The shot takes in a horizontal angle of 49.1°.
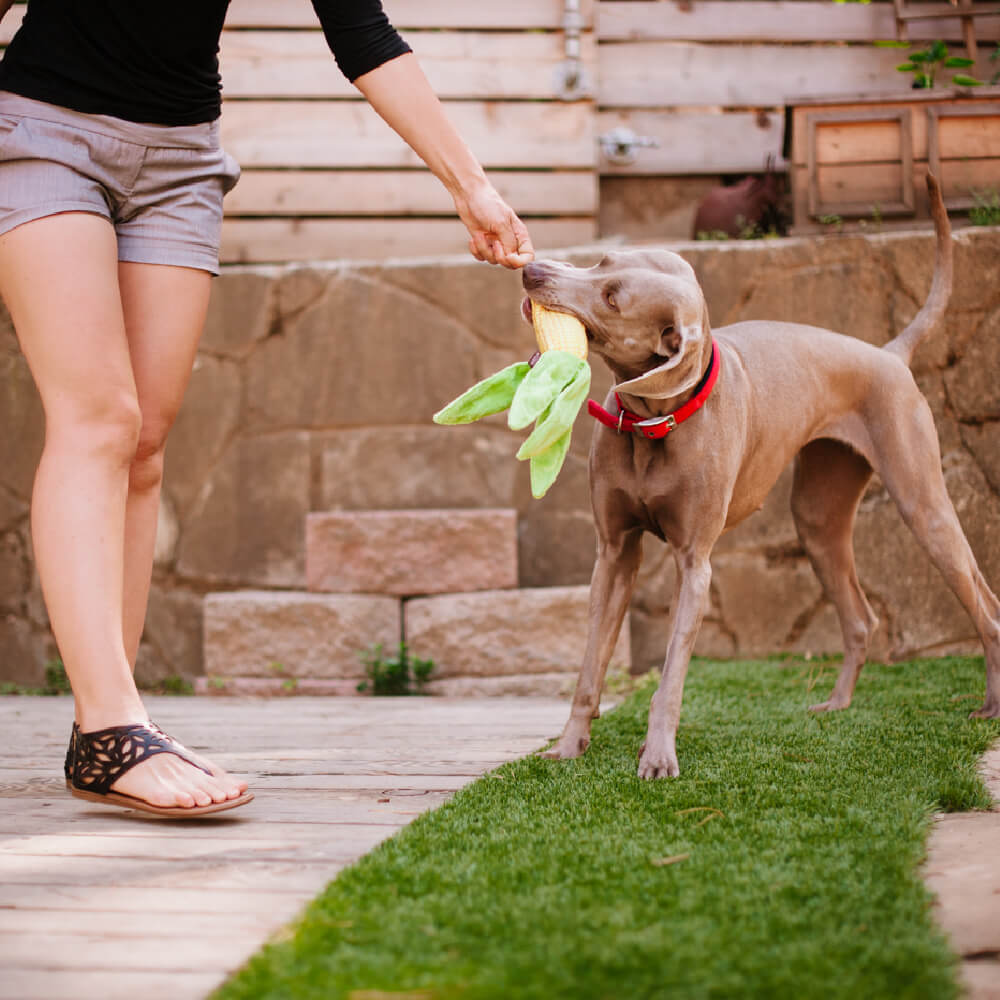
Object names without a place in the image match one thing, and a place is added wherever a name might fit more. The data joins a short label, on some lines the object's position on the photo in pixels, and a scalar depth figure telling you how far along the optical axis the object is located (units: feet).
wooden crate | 14.75
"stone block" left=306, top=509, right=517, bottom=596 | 13.94
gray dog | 7.68
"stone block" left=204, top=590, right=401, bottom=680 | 13.91
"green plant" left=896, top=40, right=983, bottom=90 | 15.83
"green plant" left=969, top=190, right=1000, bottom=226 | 14.55
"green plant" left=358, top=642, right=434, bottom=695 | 13.67
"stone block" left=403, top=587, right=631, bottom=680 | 13.62
